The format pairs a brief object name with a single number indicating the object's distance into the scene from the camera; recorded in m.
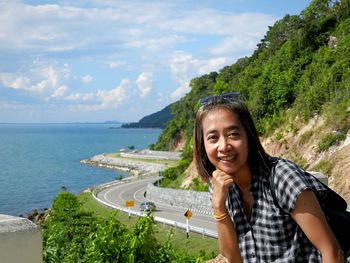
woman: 2.32
